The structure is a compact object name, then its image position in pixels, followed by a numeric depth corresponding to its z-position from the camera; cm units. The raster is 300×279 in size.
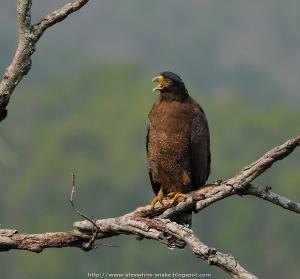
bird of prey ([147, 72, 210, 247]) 2117
